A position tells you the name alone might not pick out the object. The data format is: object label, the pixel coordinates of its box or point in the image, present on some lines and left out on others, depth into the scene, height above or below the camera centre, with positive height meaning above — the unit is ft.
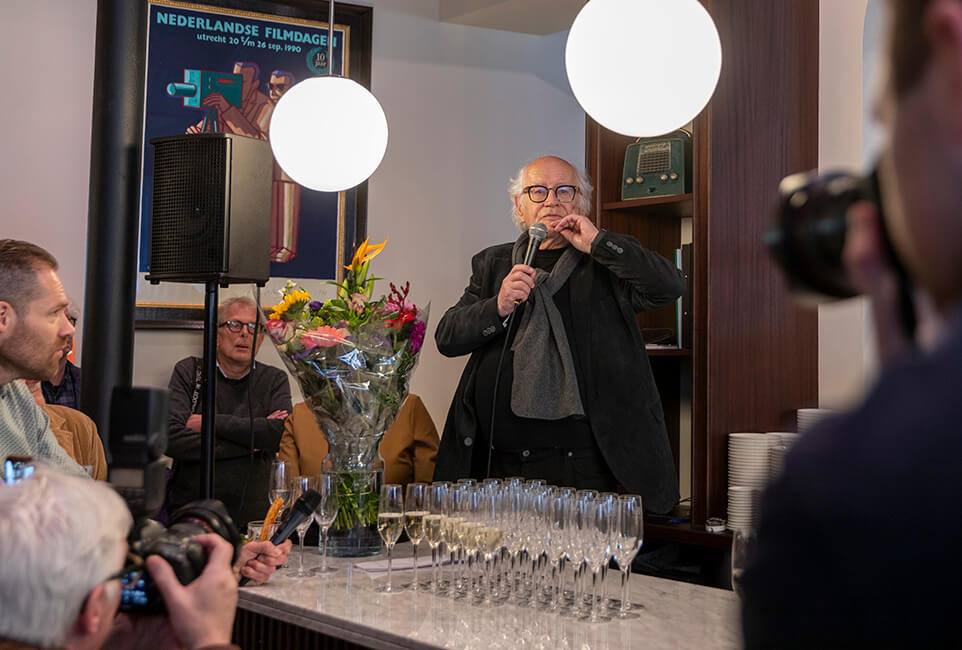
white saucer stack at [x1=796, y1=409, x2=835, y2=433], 10.90 -0.45
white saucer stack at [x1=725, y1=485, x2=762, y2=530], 10.27 -1.37
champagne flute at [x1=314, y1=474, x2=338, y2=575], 7.43 -1.05
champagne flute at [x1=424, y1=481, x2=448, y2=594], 6.64 -1.01
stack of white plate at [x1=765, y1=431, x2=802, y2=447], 10.64 -0.67
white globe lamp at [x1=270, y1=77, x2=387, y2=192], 8.62 +2.04
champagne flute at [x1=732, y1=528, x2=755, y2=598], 4.91 -0.87
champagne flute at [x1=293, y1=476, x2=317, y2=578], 7.41 -0.92
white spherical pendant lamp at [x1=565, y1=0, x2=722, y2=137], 6.90 +2.17
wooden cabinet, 10.91 +1.51
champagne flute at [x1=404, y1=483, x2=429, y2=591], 6.85 -0.98
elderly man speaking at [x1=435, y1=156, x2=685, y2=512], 9.64 +0.08
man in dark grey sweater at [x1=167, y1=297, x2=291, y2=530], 11.94 -0.68
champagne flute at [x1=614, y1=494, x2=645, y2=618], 5.91 -0.93
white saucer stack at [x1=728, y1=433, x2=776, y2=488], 10.61 -0.90
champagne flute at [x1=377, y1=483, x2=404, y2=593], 6.93 -1.01
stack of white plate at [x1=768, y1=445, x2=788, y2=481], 10.45 -0.87
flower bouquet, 7.72 -0.05
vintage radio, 11.56 +2.41
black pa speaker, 9.02 +1.41
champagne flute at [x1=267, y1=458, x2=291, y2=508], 7.60 -0.91
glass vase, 7.87 -0.98
